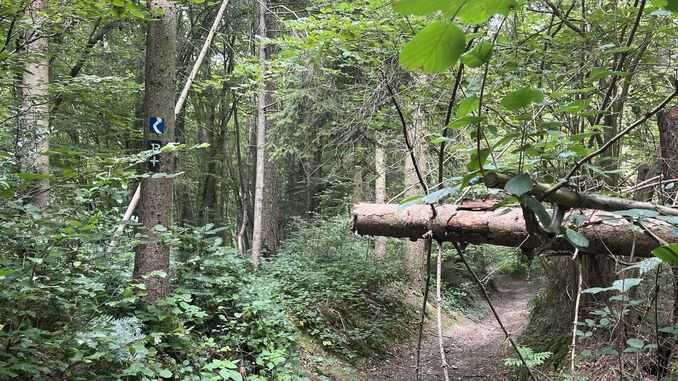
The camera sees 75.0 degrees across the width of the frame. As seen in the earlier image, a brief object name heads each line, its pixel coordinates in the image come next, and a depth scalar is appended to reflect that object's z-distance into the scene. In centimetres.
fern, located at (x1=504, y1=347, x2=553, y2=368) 482
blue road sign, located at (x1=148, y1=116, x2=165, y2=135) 466
